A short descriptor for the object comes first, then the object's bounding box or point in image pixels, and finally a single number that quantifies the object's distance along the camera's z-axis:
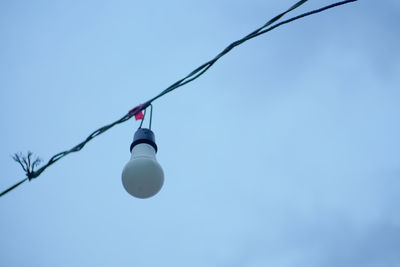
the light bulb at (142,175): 2.88
